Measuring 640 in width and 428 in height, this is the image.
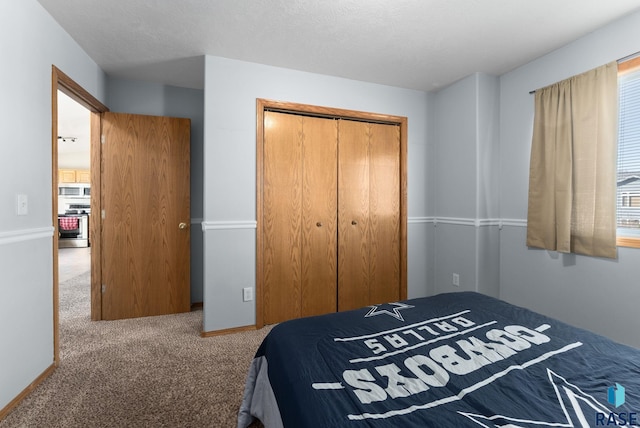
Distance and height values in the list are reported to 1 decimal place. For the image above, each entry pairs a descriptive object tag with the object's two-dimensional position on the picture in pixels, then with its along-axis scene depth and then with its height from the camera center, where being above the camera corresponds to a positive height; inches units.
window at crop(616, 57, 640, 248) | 83.7 +16.8
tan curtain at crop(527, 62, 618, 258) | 86.9 +15.3
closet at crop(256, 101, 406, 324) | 115.0 -0.7
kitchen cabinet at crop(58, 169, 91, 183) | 324.2 +39.3
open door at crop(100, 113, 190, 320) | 119.0 -1.4
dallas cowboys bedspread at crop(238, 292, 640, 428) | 33.0 -22.1
